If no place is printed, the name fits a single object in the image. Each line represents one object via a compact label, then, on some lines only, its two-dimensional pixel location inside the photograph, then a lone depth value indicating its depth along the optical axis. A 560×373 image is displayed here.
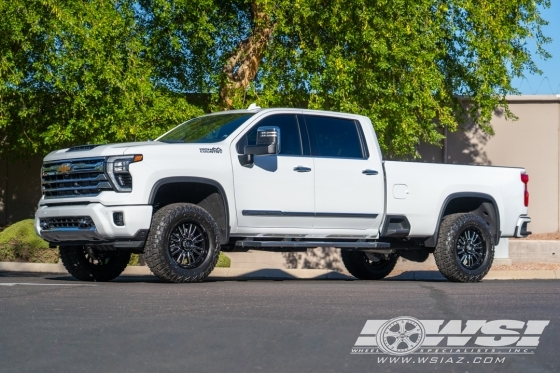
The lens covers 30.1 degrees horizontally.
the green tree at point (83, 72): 17.67
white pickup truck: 11.06
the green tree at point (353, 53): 18.94
